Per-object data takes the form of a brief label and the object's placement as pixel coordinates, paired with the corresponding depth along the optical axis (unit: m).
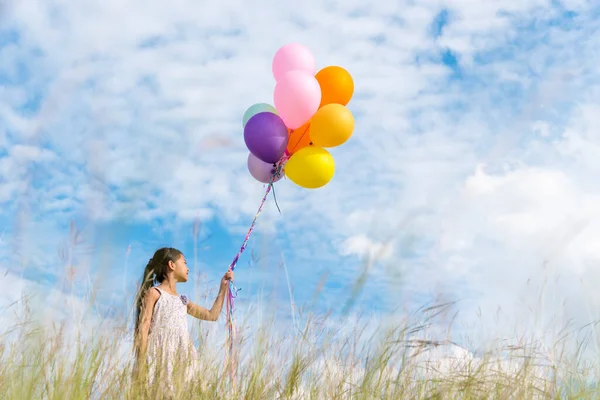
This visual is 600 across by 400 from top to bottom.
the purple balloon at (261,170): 5.07
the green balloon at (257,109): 5.16
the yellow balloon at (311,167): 4.70
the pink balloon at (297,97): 4.64
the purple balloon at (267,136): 4.71
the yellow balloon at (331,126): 4.64
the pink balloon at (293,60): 5.00
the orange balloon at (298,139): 4.95
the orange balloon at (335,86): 5.00
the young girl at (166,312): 3.49
